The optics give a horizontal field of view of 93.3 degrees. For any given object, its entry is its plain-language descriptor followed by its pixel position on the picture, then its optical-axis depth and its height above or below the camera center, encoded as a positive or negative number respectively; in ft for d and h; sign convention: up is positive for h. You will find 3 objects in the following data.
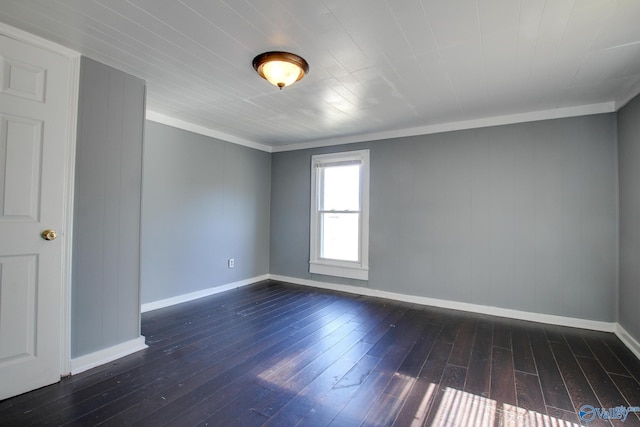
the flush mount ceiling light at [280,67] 7.36 +3.84
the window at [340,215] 14.93 +0.25
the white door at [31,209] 6.33 +0.13
